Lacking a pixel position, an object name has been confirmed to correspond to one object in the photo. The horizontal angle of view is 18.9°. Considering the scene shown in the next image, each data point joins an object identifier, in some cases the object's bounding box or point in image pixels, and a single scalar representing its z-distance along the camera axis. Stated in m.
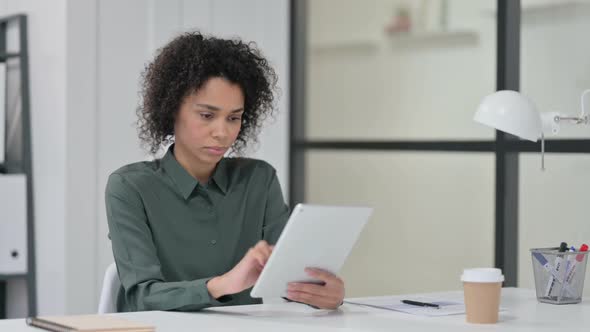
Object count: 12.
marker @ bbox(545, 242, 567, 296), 4.23
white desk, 3.40
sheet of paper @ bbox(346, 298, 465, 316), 3.79
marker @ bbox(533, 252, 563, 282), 4.24
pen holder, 4.22
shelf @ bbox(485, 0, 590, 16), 5.70
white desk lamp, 4.10
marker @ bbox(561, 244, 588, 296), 4.23
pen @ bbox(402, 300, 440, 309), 3.92
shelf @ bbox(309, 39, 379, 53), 7.39
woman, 3.94
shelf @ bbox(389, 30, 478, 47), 6.61
